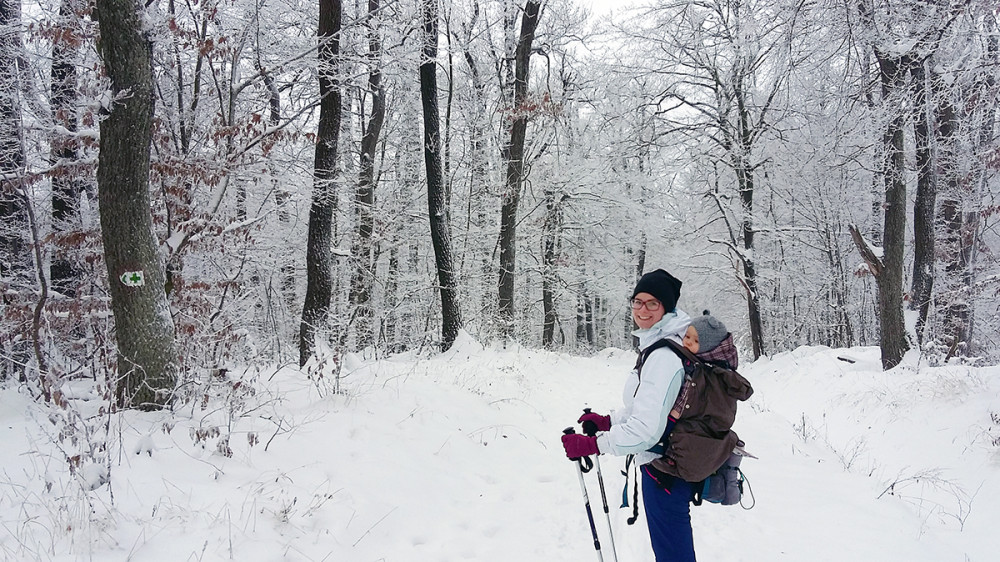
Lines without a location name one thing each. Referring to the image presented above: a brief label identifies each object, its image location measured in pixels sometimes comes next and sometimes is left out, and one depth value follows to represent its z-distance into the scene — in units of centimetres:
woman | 280
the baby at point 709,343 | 282
